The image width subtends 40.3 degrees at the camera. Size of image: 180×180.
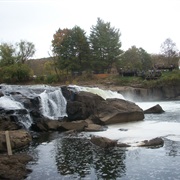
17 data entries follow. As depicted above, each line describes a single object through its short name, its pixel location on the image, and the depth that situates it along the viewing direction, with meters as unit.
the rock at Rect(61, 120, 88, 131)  19.28
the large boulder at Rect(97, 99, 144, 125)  21.64
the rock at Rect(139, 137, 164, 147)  14.07
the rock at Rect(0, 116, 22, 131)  17.70
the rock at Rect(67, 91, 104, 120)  23.07
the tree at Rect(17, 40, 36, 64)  58.85
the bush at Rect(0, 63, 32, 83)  49.81
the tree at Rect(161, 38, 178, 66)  64.85
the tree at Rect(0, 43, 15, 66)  54.06
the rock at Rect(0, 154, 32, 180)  10.04
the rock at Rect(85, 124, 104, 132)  18.84
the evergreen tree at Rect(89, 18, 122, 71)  49.86
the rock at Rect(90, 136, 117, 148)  14.03
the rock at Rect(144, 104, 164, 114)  27.32
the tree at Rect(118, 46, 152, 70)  59.29
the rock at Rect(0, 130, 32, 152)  14.15
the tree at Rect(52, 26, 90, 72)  48.43
